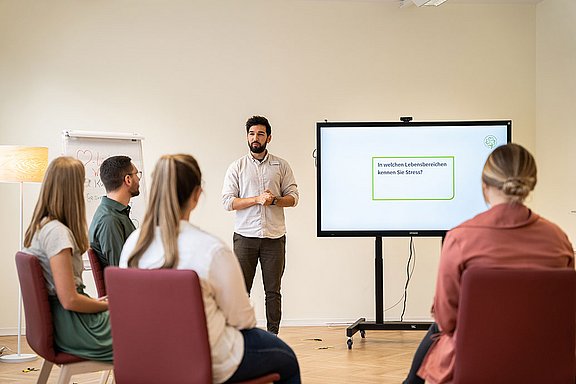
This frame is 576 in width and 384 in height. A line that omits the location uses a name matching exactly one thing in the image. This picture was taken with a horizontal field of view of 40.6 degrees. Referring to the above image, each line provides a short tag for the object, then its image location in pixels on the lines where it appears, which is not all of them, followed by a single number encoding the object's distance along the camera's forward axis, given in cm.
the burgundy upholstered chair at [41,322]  316
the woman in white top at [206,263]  266
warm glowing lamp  567
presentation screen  630
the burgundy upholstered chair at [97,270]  393
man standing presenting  595
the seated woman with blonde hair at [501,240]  263
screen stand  619
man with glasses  390
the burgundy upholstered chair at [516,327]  254
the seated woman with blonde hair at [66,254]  318
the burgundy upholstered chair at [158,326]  259
